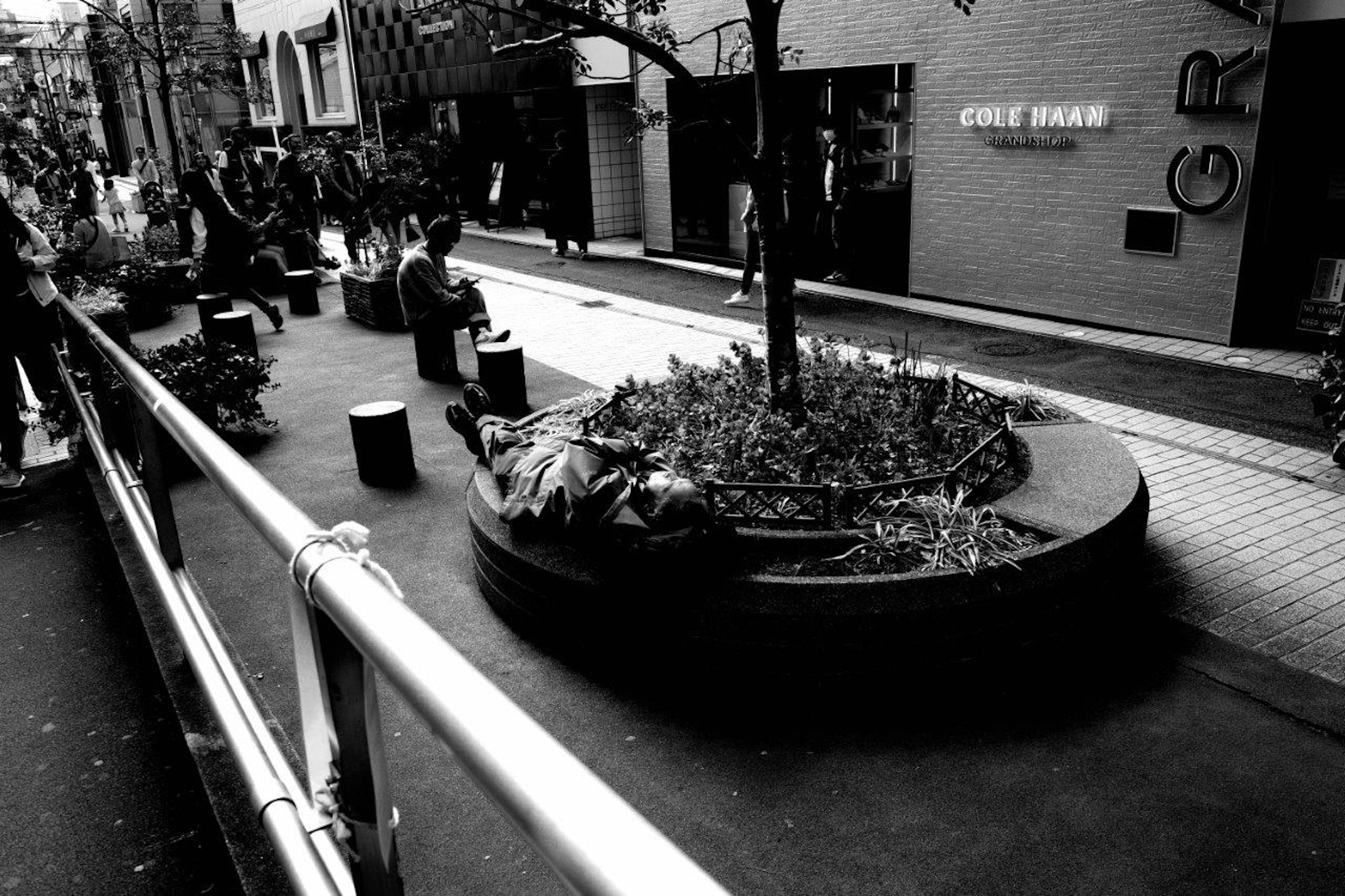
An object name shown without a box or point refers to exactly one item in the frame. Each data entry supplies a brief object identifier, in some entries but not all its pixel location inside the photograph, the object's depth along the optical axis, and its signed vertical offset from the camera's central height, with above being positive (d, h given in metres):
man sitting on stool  10.09 -1.42
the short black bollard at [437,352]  10.31 -2.07
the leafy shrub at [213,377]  8.09 -1.76
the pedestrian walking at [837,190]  13.88 -0.91
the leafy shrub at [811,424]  5.60 -1.72
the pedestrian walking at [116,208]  27.91 -1.53
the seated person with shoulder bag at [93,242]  14.54 -1.29
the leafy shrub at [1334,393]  6.93 -1.90
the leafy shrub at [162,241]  16.72 -1.50
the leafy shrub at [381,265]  13.11 -1.57
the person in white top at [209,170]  14.53 -0.39
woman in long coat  18.03 -1.18
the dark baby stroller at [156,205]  22.45 -1.37
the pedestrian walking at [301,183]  18.97 -0.73
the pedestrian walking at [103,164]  39.78 -0.57
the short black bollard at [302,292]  14.11 -1.98
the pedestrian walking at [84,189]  22.52 -0.84
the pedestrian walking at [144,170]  33.12 -0.68
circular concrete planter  4.33 -2.01
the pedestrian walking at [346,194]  15.09 -0.93
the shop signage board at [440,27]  21.88 +2.23
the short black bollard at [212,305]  12.61 -1.88
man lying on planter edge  4.41 -1.59
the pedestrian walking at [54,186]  26.57 -0.98
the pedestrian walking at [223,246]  13.02 -1.30
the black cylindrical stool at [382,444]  7.22 -2.06
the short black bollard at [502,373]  8.95 -1.99
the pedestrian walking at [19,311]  6.63 -1.02
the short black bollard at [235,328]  11.13 -1.90
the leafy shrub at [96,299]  11.30 -1.63
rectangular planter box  12.78 -1.97
